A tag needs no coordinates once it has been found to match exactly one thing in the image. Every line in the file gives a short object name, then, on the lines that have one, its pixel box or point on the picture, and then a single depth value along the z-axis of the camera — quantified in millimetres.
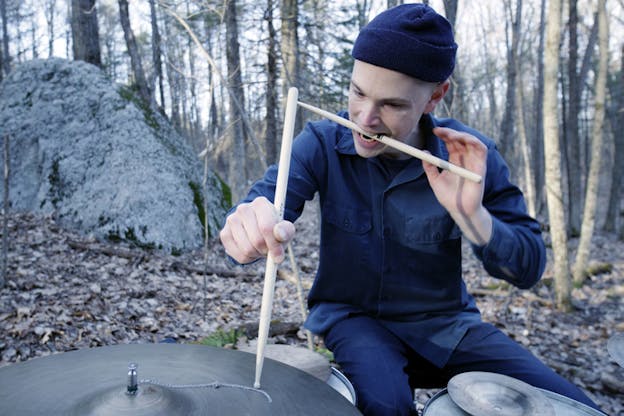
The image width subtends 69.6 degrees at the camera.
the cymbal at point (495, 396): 1271
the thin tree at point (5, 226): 3529
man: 1601
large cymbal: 1043
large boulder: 5883
